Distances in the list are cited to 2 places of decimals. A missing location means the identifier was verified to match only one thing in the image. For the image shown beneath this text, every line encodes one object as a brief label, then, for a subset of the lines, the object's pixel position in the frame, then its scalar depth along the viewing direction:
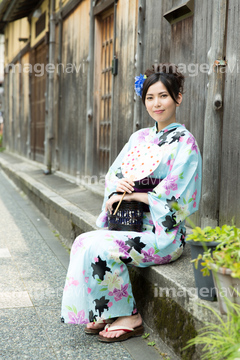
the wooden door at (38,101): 11.40
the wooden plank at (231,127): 3.30
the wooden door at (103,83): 6.55
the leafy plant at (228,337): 1.87
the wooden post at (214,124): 3.41
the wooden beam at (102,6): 6.19
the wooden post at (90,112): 6.94
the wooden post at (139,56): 5.16
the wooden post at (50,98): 9.16
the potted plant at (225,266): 2.05
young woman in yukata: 2.91
